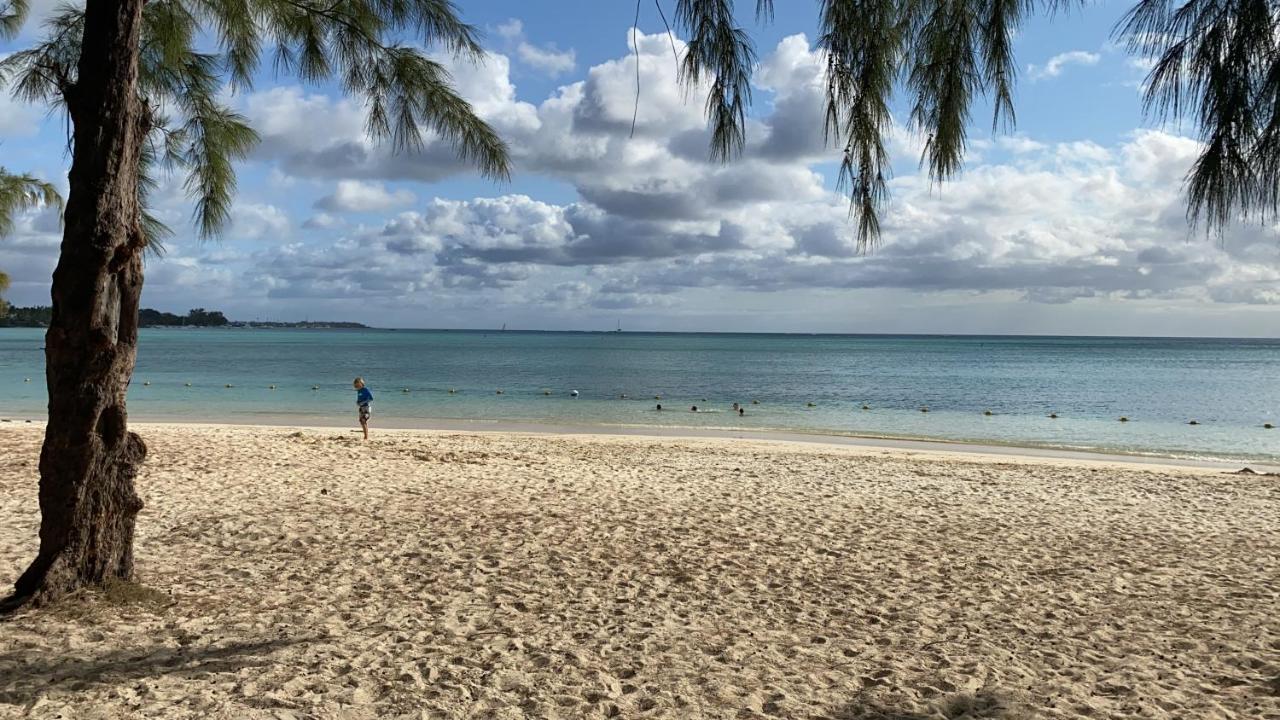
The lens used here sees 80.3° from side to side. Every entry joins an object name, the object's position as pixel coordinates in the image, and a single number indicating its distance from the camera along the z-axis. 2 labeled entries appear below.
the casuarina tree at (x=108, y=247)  4.47
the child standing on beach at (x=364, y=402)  15.84
